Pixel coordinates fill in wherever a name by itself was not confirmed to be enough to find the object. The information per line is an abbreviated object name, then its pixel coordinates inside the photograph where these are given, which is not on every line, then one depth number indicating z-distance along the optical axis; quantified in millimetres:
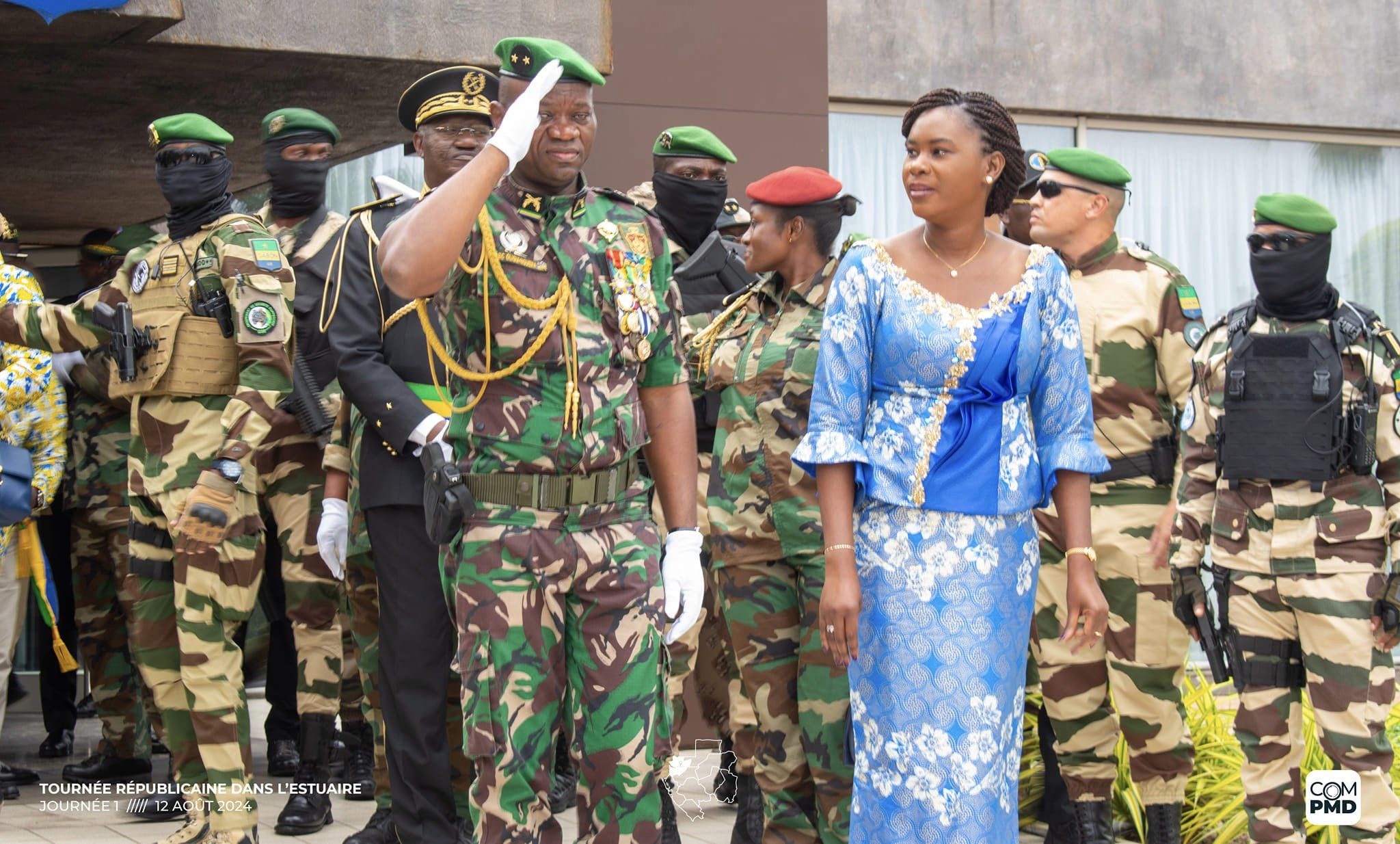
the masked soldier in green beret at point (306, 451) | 6543
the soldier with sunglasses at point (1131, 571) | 5840
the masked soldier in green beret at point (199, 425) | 5547
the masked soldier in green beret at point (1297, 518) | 5332
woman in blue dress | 3900
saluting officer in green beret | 3795
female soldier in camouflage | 4965
